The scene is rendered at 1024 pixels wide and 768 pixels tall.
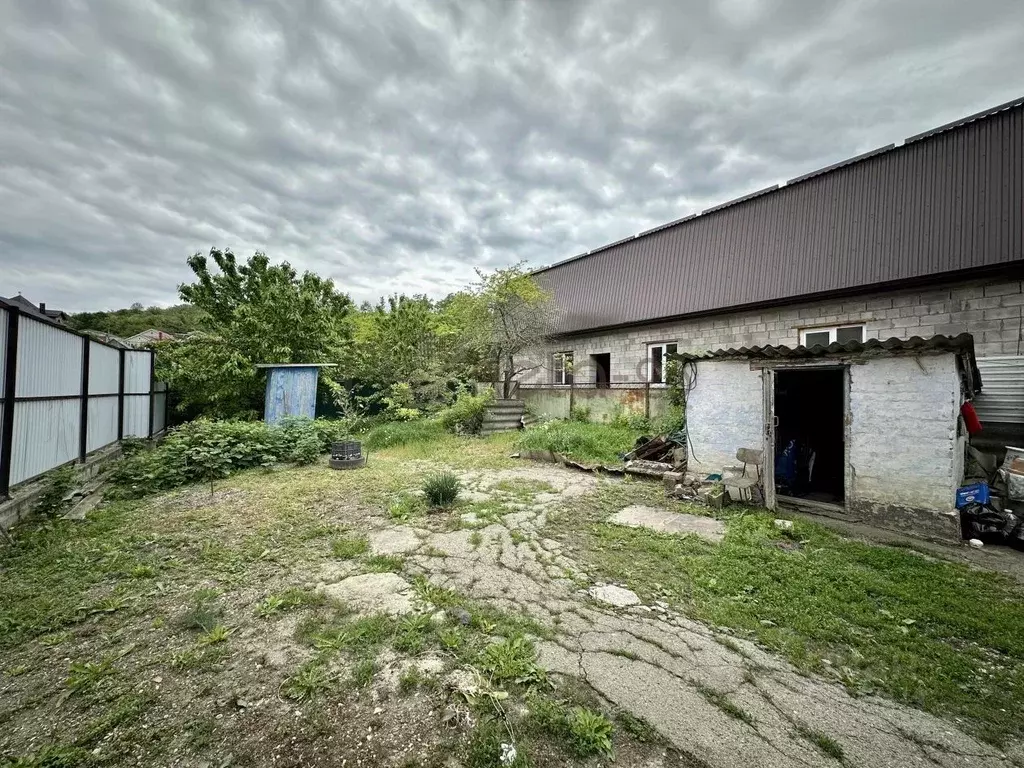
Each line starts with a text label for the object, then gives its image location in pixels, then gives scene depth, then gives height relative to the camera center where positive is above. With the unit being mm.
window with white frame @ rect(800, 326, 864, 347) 8312 +1346
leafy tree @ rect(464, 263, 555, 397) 12352 +2405
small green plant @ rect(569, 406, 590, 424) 10688 -572
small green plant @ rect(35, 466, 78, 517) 4229 -1202
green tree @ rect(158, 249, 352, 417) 10672 +1614
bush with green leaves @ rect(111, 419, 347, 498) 5724 -1114
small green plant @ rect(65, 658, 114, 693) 1945 -1466
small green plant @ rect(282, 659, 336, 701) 1896 -1448
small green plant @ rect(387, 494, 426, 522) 4531 -1424
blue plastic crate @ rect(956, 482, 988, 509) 4301 -1031
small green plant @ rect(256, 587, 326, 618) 2607 -1454
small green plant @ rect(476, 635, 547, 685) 2029 -1448
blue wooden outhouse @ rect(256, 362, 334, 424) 10266 -72
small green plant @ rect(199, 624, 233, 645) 2276 -1446
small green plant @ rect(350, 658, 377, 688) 1972 -1444
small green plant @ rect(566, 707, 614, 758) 1645 -1445
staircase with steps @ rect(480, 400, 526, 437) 10992 -743
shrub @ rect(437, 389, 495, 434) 10734 -666
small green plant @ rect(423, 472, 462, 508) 4859 -1231
